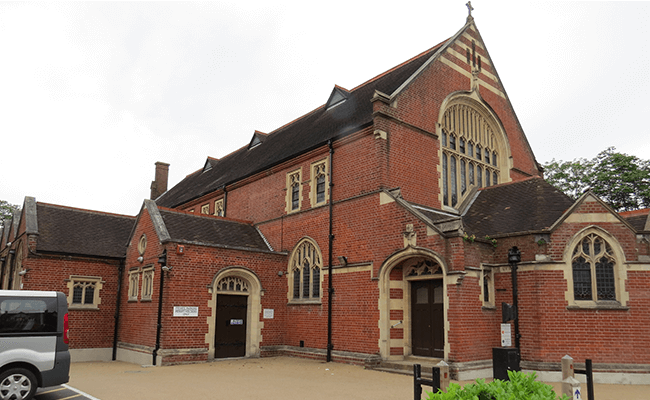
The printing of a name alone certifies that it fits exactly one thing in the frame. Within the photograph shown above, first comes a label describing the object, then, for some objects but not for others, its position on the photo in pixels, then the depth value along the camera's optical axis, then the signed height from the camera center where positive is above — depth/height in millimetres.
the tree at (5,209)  51750 +8195
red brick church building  13617 +1326
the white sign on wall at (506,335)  11513 -908
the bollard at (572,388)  6914 -1264
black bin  9109 -1186
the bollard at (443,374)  7070 -1129
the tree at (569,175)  36291 +9101
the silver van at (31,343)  9438 -1085
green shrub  4207 -835
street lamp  13948 +701
